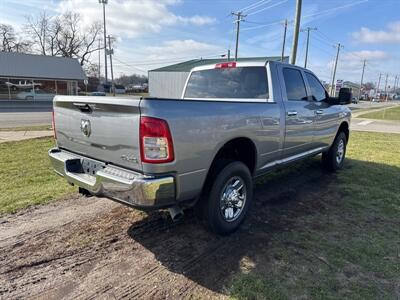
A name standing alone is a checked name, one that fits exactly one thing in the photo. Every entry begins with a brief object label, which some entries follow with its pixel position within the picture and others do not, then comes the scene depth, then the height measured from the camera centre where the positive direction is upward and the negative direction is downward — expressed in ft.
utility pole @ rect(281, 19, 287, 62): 123.91 +21.12
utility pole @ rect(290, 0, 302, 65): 51.52 +10.45
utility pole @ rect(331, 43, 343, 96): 180.71 +11.93
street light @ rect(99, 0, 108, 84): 135.44 +31.73
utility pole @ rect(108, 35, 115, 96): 144.97 +15.82
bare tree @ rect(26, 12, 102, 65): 210.38 +28.07
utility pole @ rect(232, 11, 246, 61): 117.47 +24.46
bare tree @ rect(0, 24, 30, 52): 209.56 +26.90
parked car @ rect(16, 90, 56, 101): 119.15 -4.65
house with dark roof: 116.47 +2.96
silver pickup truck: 8.59 -1.71
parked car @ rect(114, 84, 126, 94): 206.03 -1.89
